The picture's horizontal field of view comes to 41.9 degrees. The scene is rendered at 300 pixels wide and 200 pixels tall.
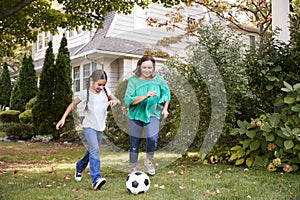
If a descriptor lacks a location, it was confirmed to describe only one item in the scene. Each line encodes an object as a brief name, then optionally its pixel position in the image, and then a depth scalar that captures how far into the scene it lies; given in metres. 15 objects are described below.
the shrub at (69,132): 10.86
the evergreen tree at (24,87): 15.62
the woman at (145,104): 4.54
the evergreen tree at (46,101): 11.39
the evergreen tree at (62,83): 11.49
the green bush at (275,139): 4.79
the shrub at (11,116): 14.89
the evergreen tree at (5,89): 19.44
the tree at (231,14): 11.56
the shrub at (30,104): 13.85
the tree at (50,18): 6.95
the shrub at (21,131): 12.07
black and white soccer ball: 3.77
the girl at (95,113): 4.10
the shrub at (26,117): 13.07
